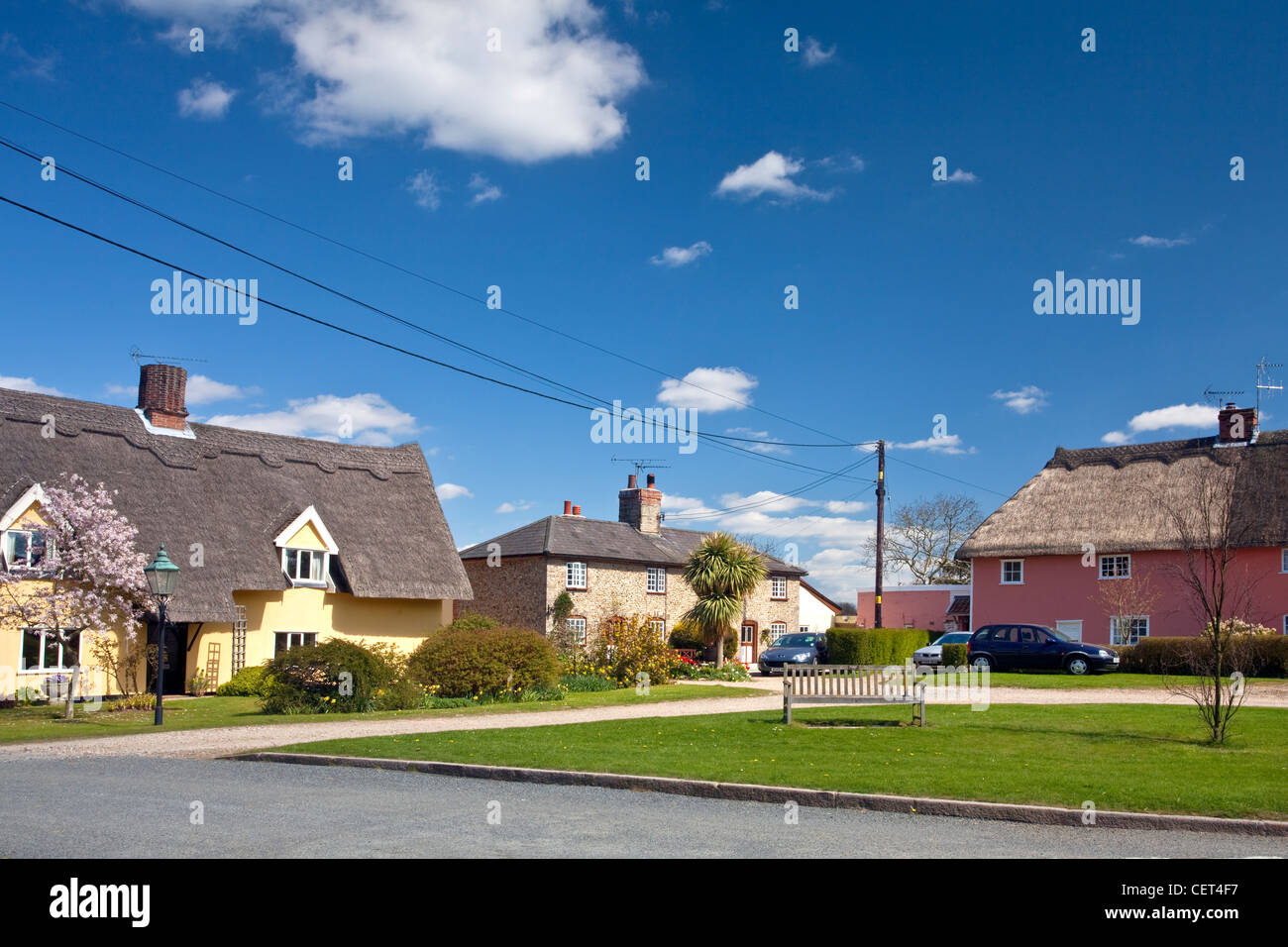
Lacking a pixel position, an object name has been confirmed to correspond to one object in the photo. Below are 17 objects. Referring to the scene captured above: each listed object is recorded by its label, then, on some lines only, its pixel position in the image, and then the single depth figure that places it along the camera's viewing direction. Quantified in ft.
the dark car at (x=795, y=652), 119.65
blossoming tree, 73.51
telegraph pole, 121.19
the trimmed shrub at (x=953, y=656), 108.27
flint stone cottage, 134.82
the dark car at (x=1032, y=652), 100.32
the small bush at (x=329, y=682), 69.10
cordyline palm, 118.62
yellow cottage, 94.63
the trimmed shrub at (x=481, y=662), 75.46
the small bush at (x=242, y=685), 95.35
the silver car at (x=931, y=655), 115.34
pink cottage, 124.06
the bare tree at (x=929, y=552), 217.77
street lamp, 63.82
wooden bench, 52.65
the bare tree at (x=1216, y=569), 43.34
